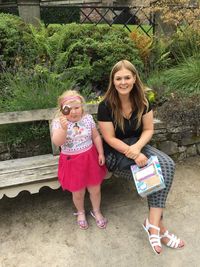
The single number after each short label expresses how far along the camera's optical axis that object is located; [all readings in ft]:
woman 6.02
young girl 6.10
